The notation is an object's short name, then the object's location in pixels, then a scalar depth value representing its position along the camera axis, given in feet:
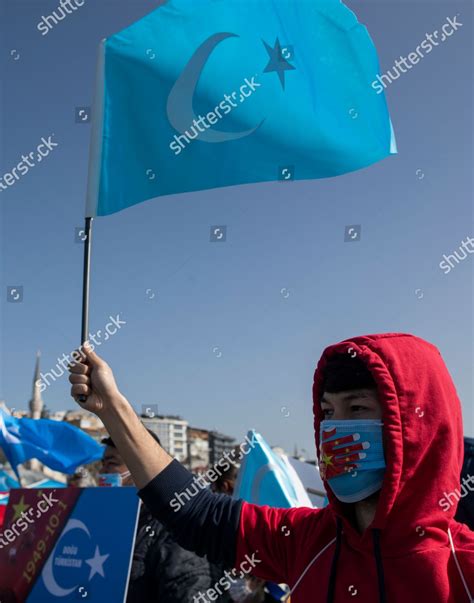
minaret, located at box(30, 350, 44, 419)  435.53
